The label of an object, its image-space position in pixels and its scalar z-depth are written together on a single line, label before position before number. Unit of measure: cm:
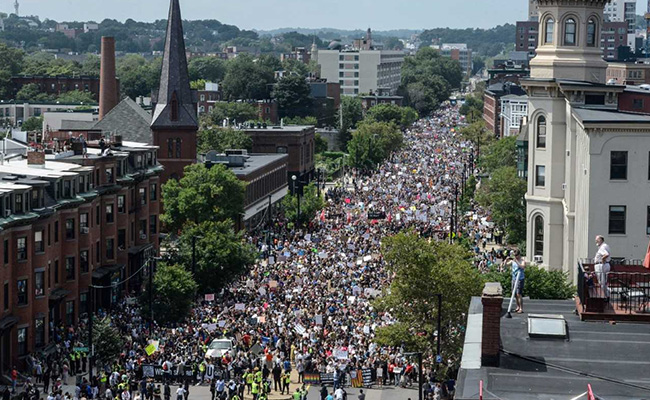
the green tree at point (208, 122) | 17888
